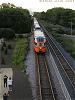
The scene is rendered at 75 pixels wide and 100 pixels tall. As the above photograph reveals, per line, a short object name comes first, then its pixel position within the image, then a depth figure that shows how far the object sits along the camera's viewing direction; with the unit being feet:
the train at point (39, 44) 123.23
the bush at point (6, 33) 172.65
